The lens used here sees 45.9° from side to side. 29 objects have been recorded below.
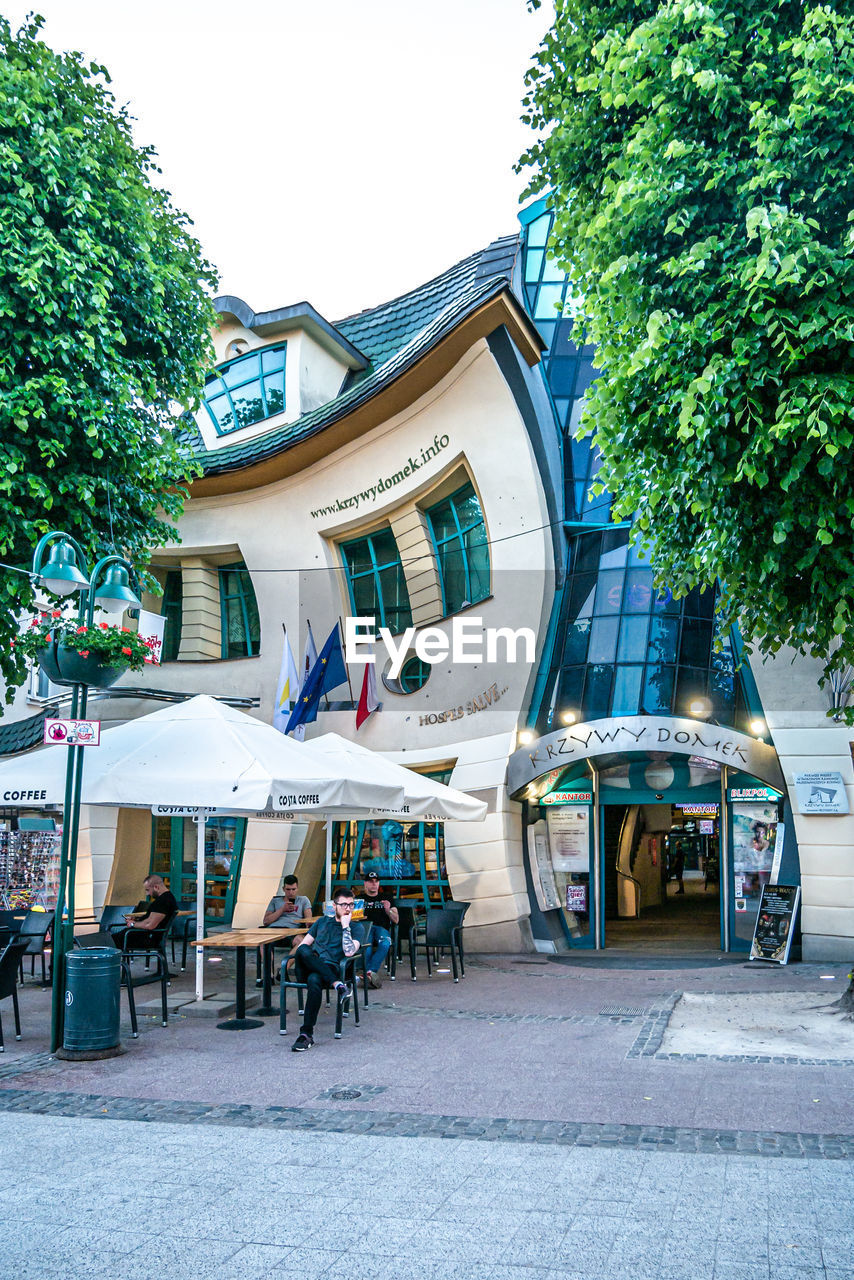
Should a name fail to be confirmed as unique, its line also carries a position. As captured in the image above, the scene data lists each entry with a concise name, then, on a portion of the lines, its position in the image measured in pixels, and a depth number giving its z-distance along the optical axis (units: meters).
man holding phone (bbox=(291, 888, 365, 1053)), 9.97
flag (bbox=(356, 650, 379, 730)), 18.62
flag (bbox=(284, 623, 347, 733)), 18.22
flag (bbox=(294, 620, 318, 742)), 18.69
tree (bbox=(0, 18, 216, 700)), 10.95
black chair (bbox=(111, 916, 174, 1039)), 10.65
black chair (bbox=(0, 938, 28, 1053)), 9.48
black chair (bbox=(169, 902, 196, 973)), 16.19
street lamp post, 9.24
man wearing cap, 13.68
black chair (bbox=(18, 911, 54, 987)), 12.49
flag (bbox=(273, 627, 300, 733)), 19.05
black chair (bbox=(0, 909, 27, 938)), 14.46
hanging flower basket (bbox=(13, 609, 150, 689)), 9.73
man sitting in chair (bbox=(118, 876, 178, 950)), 12.67
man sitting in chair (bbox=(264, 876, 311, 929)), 13.12
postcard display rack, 18.61
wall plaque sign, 14.41
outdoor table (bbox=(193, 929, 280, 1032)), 10.53
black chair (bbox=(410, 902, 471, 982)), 13.72
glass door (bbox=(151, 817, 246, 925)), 19.98
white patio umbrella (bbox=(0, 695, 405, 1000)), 10.17
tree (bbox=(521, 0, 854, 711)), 7.50
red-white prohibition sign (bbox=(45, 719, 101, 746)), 9.23
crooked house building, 15.73
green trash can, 8.92
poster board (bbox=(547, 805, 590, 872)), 17.14
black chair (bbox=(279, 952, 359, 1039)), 9.96
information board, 14.38
